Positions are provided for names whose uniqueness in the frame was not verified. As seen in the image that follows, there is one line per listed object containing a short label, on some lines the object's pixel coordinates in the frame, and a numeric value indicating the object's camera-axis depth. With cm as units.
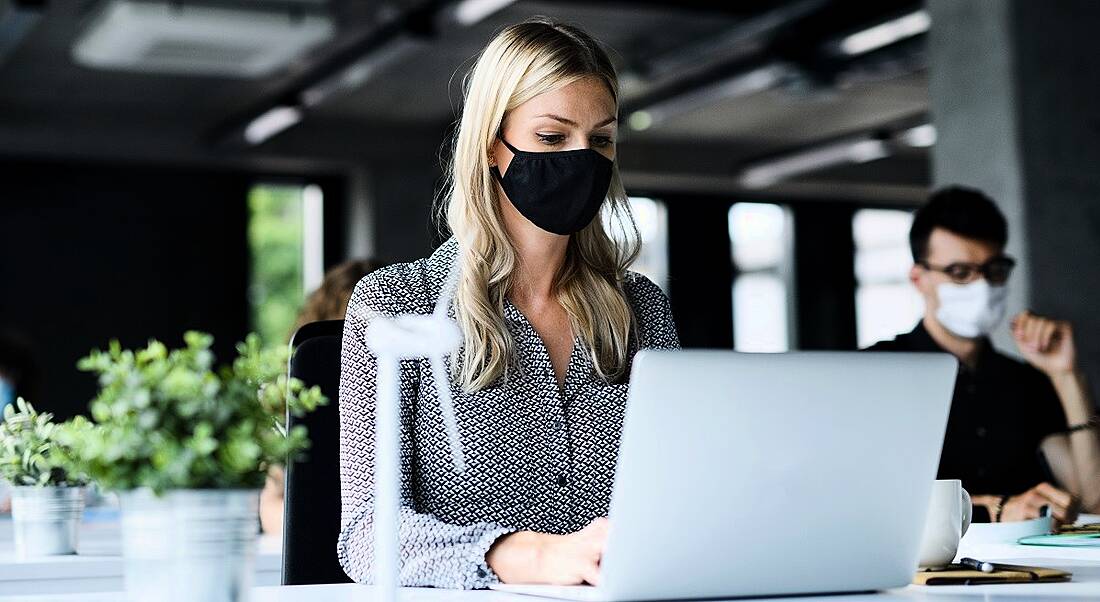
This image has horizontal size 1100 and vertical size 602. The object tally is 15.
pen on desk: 161
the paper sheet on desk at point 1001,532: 205
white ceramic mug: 165
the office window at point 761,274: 1180
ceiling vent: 601
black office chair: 211
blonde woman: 189
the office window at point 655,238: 1136
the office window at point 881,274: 1198
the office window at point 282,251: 1018
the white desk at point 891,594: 144
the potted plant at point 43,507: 239
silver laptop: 126
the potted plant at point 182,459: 119
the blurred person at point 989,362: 353
